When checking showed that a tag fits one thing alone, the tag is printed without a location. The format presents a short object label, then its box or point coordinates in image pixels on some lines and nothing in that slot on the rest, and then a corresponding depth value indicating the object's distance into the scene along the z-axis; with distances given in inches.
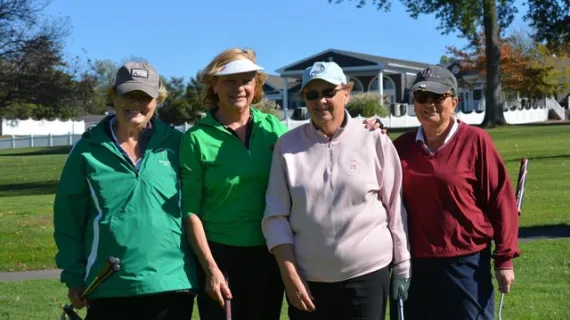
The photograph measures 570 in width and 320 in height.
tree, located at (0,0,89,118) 1170.6
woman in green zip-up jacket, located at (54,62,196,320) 176.2
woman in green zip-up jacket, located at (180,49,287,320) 185.3
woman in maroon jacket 191.0
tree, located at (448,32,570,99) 2669.0
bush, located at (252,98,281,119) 1722.4
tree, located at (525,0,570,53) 1867.6
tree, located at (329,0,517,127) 1796.3
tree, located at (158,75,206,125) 2017.7
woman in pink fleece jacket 178.7
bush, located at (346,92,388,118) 2133.4
